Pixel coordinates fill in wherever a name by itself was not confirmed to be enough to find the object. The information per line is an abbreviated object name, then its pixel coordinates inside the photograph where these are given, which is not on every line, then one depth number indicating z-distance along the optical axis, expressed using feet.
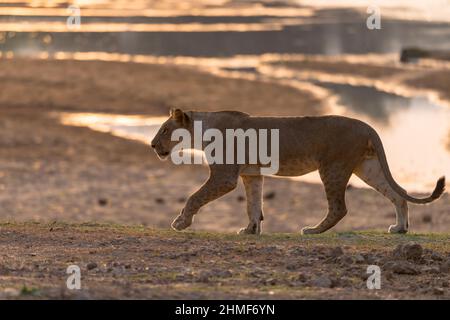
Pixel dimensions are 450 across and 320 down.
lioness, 74.74
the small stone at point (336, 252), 64.80
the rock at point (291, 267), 62.41
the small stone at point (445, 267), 62.90
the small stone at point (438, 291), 56.34
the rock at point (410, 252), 64.80
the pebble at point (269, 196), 136.56
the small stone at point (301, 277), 58.59
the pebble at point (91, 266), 61.80
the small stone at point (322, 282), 57.36
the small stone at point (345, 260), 63.41
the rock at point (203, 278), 57.88
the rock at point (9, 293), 50.73
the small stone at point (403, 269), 61.87
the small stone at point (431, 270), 62.75
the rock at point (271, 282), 57.65
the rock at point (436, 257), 66.08
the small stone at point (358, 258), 63.87
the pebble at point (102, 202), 132.05
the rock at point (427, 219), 122.62
